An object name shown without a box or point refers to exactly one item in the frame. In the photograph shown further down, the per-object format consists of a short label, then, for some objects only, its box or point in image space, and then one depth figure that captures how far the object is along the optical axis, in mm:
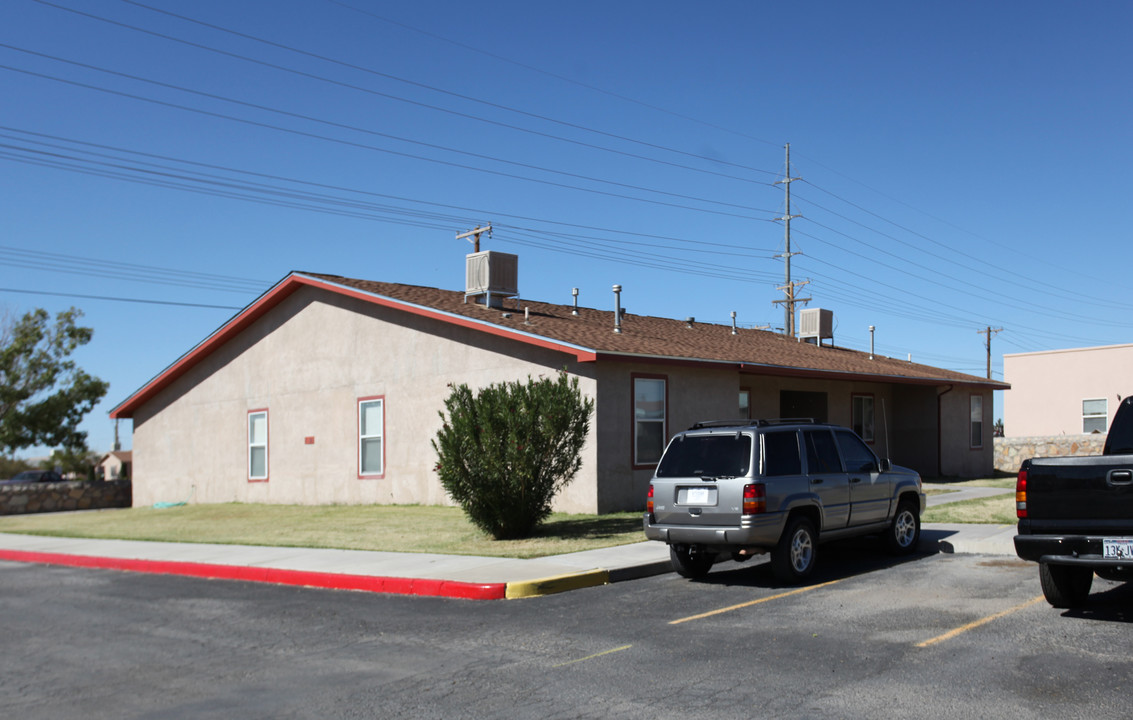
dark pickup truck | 7723
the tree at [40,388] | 46906
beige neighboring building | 37844
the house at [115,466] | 57859
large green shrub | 14750
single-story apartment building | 18844
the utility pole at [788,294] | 44875
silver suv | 10367
